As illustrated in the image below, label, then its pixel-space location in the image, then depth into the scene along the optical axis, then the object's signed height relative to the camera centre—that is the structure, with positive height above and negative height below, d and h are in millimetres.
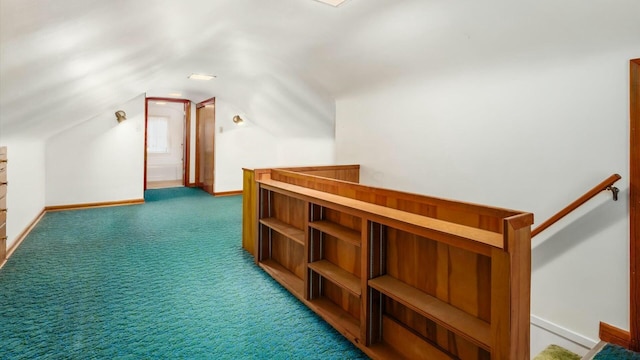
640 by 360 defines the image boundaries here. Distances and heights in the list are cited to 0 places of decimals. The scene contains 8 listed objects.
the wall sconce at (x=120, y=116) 5665 +1041
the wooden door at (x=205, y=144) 7090 +773
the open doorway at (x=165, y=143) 9055 +980
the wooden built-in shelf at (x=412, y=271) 1317 -477
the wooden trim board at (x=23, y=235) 3272 -677
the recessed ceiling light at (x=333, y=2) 2456 +1306
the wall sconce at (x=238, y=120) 7110 +1245
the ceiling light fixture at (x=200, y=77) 5230 +1607
